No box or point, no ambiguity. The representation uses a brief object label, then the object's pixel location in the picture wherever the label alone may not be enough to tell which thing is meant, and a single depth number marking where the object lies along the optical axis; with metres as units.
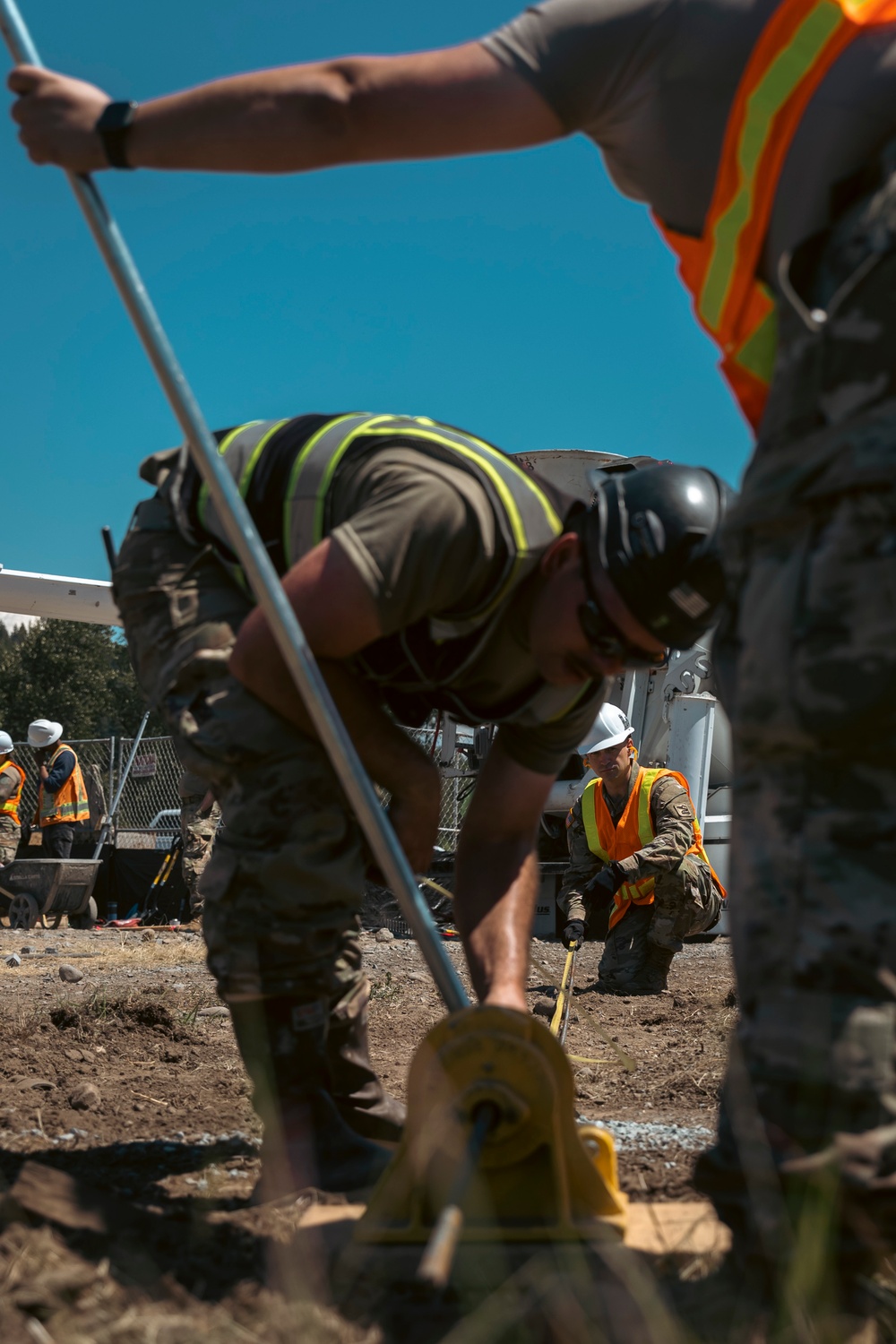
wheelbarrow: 11.26
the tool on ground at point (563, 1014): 4.90
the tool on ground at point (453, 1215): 1.36
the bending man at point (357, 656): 2.23
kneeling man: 7.22
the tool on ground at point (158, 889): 12.17
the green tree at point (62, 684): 41.94
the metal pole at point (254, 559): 2.11
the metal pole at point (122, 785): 14.70
